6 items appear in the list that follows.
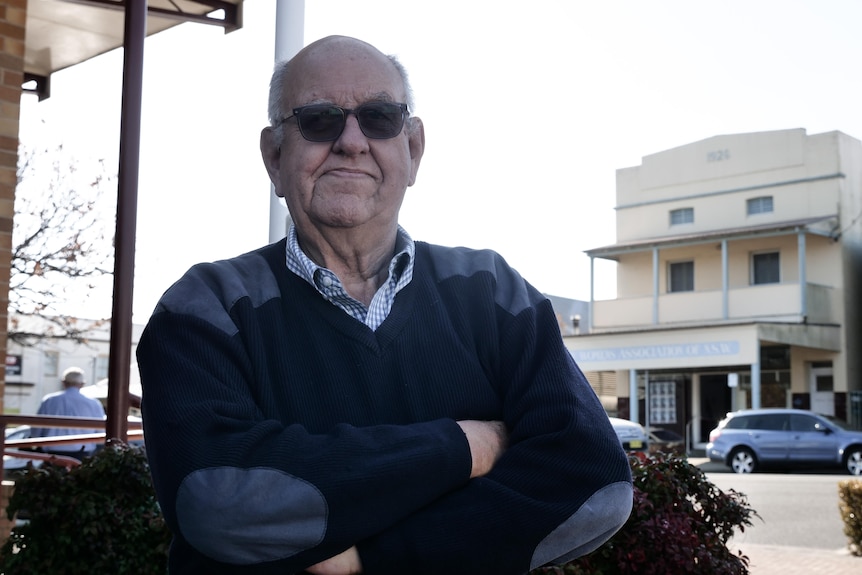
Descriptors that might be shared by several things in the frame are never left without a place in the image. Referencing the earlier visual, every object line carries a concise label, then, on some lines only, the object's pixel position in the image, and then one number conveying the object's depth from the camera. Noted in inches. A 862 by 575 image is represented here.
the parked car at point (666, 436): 1190.9
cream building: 1173.7
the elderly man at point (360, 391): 71.8
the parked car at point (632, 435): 899.8
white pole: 176.4
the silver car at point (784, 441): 911.7
